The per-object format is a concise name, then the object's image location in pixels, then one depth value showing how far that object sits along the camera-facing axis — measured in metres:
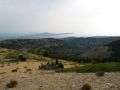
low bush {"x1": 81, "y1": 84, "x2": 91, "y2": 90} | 5.27
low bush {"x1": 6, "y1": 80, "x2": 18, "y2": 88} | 6.04
